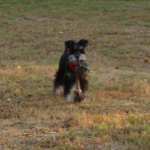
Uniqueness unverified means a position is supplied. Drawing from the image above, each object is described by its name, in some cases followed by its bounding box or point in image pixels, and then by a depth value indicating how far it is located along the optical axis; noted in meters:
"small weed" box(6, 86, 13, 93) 17.20
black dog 14.94
